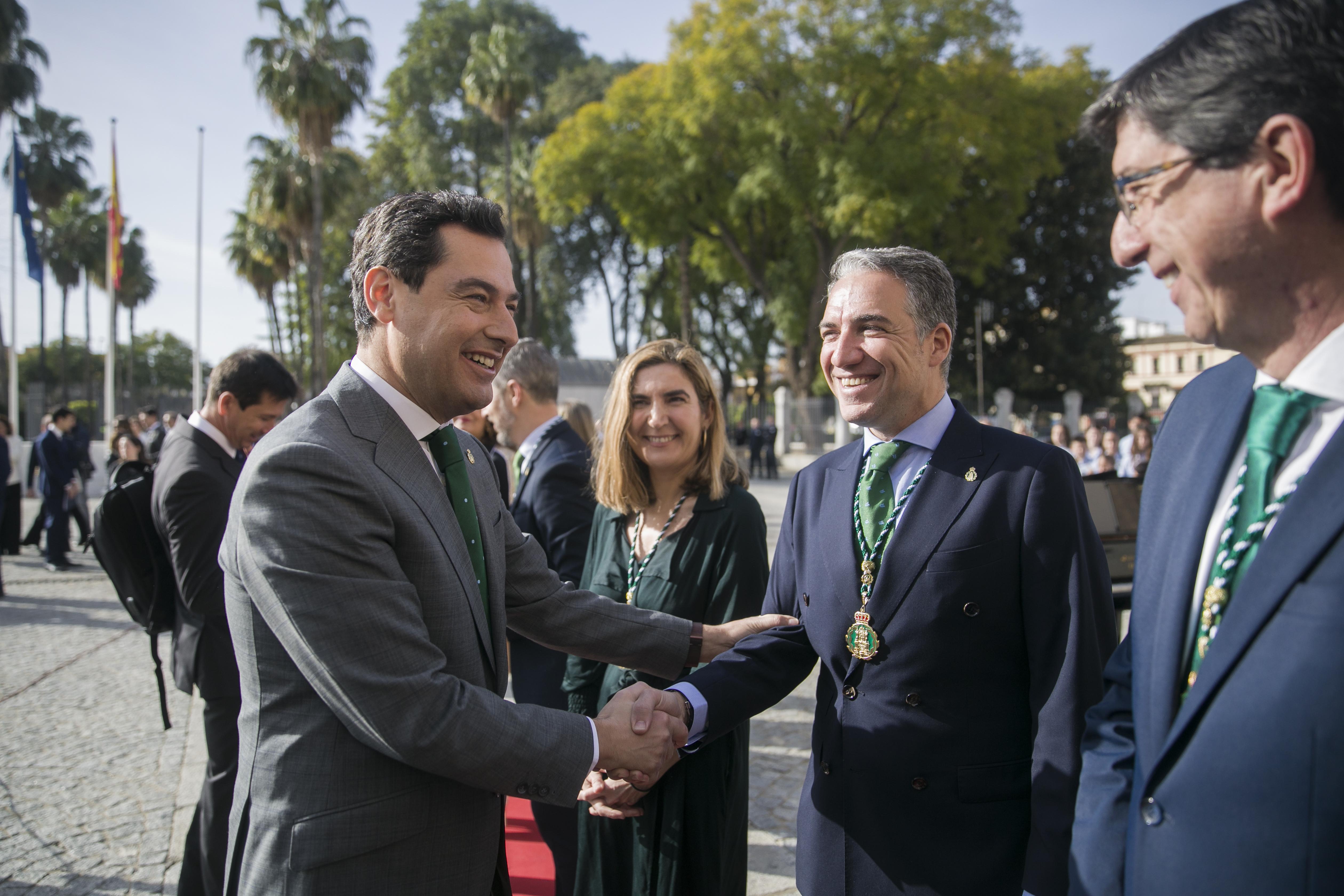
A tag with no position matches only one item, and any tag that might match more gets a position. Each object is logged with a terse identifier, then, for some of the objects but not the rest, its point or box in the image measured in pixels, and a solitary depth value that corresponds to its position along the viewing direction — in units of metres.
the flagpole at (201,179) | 21.84
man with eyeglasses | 1.08
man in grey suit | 1.64
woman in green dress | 2.48
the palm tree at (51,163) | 34.09
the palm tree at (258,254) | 29.61
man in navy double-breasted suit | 1.86
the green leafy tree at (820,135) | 22.36
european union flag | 19.38
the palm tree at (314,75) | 21.44
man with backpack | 3.23
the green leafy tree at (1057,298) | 29.69
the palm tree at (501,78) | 24.53
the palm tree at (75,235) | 40.69
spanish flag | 18.59
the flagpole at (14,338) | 19.00
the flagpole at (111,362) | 18.05
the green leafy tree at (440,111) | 32.28
